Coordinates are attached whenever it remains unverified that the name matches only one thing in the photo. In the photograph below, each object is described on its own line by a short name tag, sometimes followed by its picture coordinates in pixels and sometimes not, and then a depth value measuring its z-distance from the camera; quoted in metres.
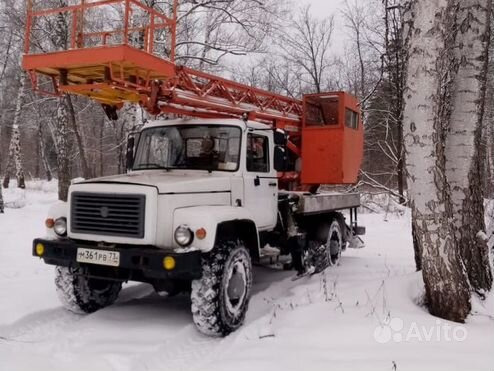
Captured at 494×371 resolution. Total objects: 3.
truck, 4.66
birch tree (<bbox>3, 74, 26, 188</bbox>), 20.36
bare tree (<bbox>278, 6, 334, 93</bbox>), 24.83
